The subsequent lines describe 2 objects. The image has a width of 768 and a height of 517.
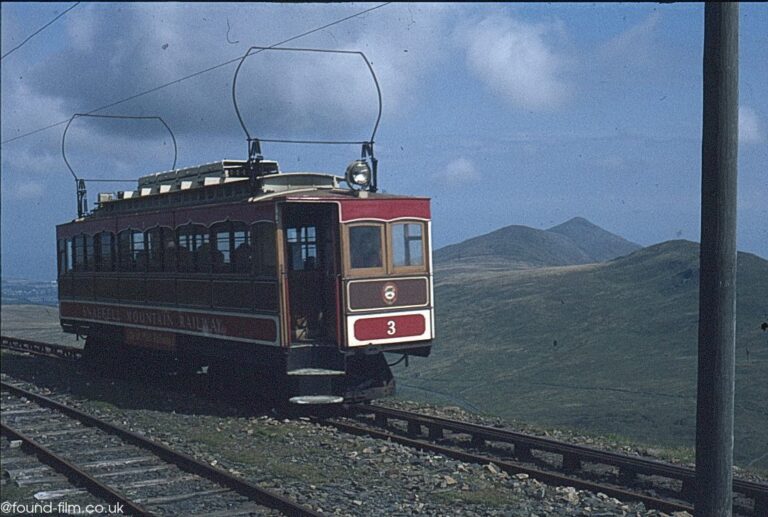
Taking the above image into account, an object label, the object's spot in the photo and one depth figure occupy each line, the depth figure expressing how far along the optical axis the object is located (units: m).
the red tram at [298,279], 14.34
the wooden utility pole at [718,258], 4.46
